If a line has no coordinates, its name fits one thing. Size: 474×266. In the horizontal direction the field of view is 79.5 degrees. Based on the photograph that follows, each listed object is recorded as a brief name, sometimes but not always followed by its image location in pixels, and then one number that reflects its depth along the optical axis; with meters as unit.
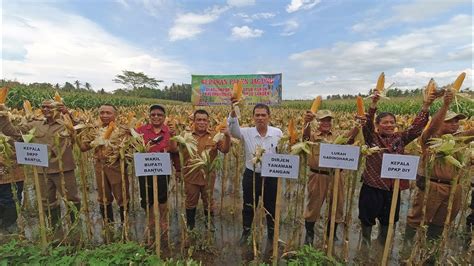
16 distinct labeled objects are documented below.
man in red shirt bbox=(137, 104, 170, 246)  3.84
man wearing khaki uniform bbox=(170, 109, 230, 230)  4.02
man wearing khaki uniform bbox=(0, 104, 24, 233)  4.30
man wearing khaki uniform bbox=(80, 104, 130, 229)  3.53
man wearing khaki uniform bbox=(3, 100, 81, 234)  4.42
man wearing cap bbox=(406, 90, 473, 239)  3.38
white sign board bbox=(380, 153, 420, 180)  2.82
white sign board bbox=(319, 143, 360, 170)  2.97
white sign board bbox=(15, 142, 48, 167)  3.25
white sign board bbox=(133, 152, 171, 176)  3.10
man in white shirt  3.83
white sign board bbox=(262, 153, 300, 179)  3.02
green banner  12.99
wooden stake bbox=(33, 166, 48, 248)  3.35
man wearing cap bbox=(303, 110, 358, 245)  3.92
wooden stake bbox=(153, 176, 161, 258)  3.24
